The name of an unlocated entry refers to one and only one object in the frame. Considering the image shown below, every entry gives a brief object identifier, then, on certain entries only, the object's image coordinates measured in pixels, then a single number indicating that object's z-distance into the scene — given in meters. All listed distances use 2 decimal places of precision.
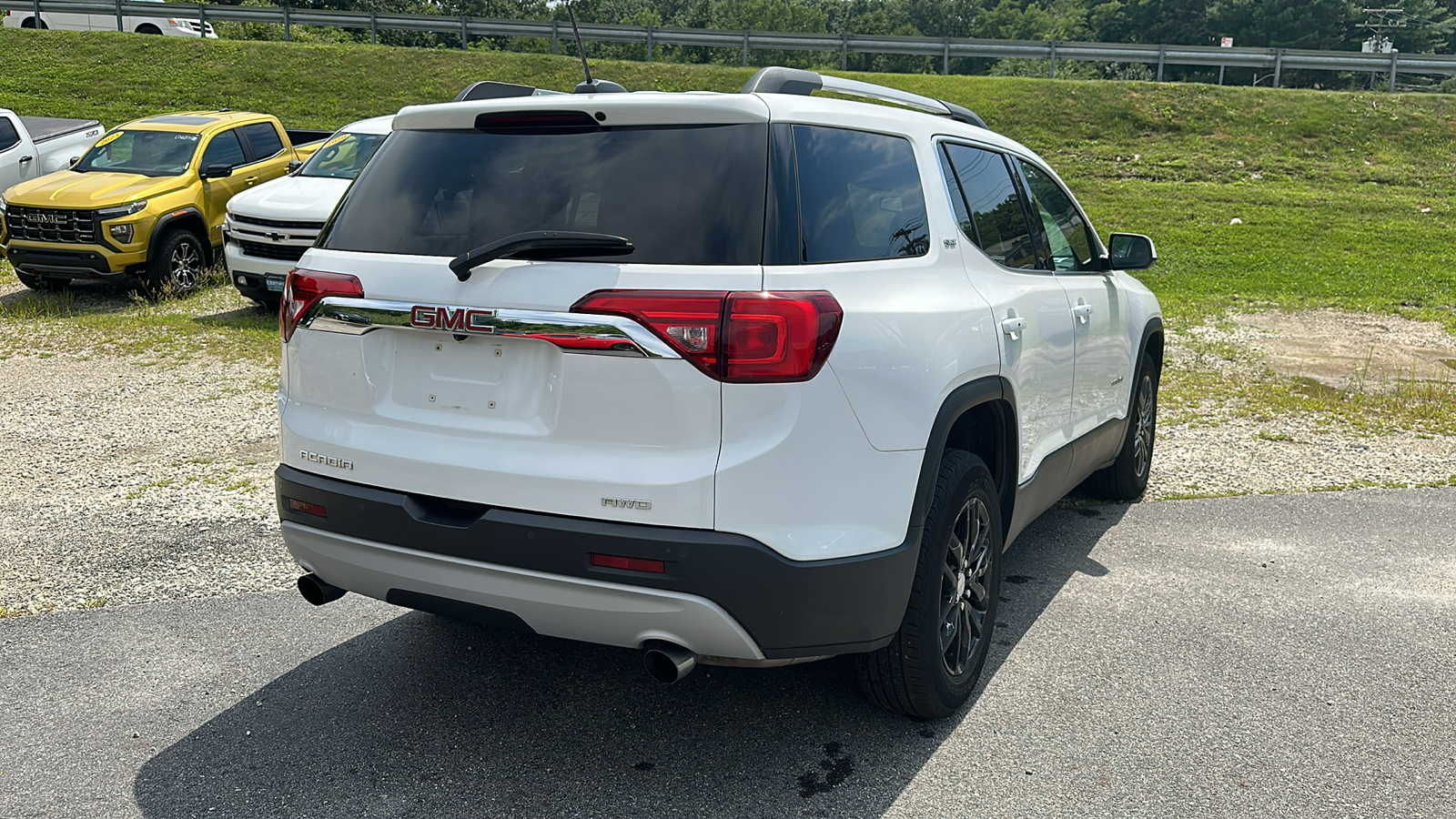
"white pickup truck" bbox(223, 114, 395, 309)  10.73
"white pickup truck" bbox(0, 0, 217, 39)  30.16
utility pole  52.12
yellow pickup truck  11.62
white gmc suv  2.91
